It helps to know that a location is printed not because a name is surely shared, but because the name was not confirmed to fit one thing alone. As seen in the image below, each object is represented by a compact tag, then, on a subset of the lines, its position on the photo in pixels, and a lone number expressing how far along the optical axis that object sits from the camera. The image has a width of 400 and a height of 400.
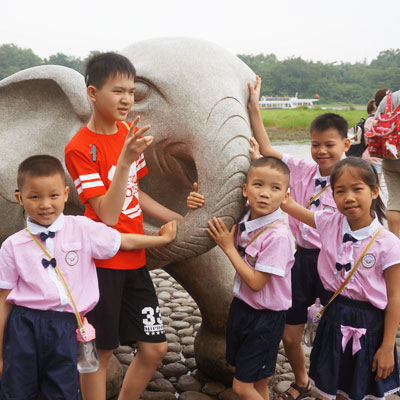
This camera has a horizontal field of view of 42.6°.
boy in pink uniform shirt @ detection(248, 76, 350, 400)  2.25
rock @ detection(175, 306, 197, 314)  3.63
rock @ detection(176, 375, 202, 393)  2.56
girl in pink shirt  1.84
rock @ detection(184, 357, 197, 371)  2.80
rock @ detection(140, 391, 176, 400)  2.45
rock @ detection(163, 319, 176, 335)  3.25
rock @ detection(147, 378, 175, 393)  2.54
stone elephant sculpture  1.85
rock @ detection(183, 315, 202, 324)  3.46
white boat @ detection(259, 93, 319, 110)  49.69
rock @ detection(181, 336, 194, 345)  3.11
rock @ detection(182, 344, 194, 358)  2.94
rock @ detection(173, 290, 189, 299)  3.96
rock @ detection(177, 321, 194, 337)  3.22
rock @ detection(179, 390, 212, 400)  2.45
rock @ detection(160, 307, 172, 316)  3.59
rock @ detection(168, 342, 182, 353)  2.99
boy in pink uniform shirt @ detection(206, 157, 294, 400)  1.86
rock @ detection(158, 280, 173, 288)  4.23
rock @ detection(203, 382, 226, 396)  2.53
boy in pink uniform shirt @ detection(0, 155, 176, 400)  1.67
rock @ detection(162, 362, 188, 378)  2.70
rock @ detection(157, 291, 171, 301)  3.90
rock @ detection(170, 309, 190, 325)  3.49
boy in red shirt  1.79
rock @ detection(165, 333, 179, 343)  3.12
